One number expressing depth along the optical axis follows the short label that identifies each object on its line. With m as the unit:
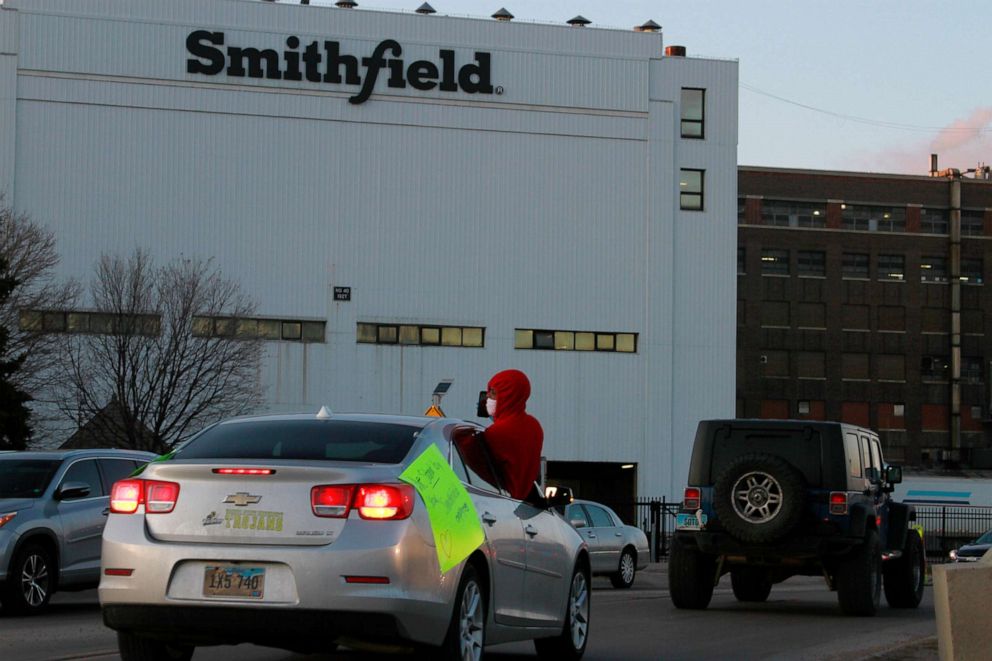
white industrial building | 51.84
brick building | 90.81
